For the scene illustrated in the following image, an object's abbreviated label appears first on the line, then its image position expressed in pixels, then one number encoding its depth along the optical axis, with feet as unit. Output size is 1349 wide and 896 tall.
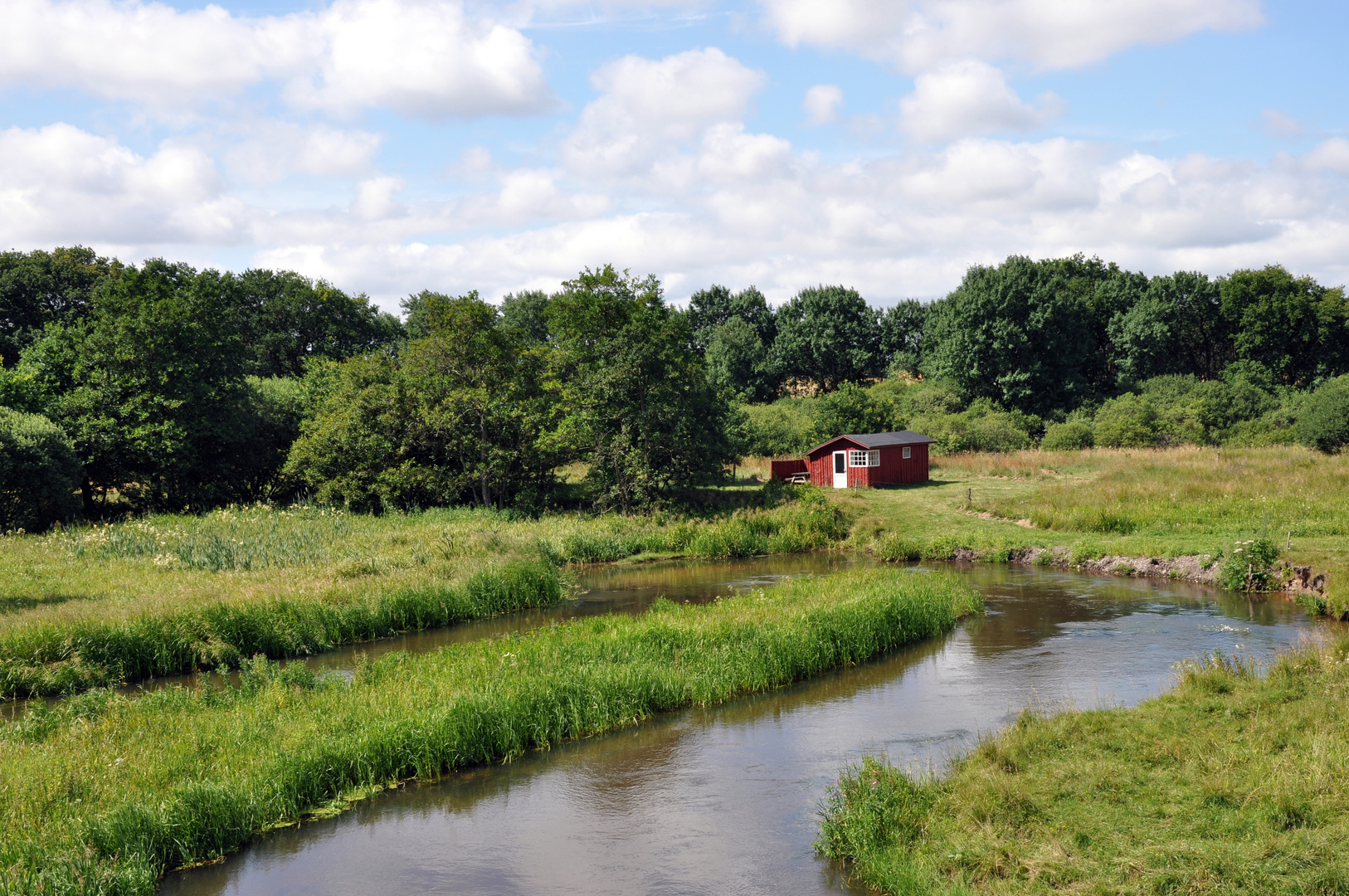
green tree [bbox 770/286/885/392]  290.35
